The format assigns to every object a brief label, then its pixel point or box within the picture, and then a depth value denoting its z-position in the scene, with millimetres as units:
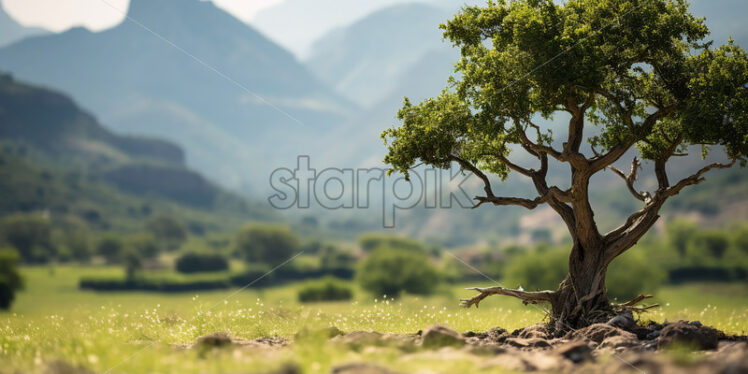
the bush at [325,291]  141812
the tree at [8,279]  88062
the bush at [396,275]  131750
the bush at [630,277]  104750
